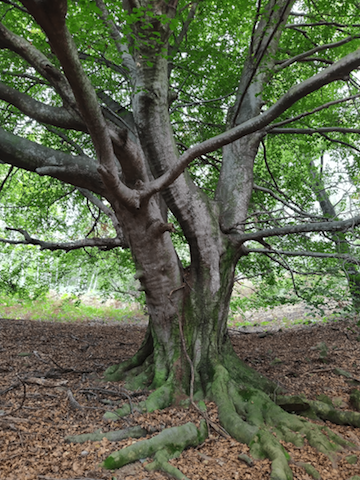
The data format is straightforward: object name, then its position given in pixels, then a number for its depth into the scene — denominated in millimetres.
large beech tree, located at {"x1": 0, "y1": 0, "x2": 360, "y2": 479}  2844
